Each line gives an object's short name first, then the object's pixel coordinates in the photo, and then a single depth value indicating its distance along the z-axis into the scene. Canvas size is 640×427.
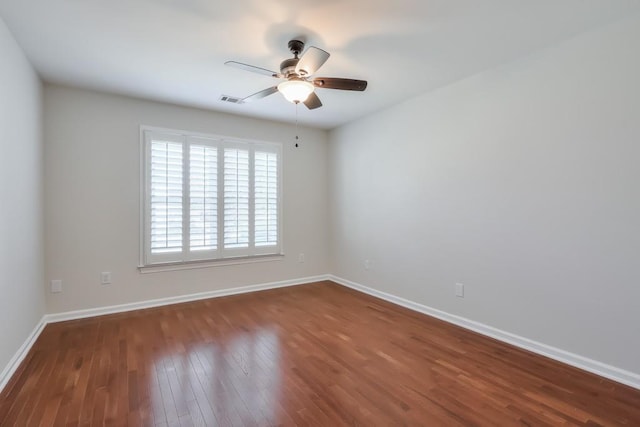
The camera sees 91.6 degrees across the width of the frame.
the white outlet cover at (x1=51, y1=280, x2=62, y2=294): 3.34
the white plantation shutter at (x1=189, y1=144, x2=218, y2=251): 4.04
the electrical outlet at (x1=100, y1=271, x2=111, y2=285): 3.58
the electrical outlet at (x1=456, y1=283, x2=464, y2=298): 3.24
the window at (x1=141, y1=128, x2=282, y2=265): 3.82
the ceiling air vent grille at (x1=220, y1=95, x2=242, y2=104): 3.69
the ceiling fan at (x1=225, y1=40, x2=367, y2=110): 2.26
